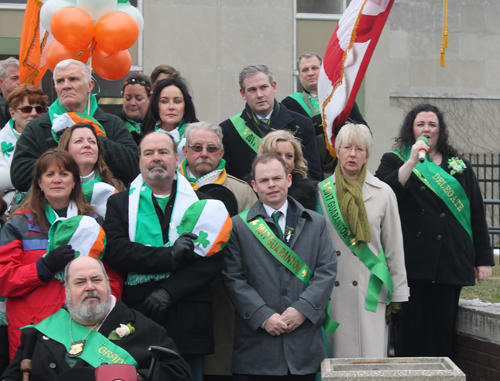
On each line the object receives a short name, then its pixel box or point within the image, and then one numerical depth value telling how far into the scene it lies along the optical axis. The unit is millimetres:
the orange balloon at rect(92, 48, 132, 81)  5852
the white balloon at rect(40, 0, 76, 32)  5629
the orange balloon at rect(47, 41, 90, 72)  5559
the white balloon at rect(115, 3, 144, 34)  5938
